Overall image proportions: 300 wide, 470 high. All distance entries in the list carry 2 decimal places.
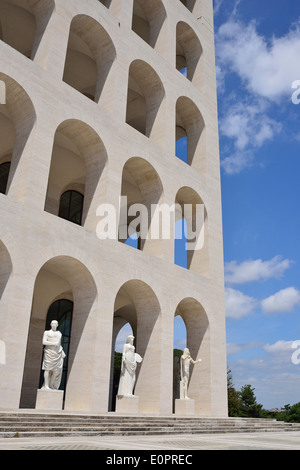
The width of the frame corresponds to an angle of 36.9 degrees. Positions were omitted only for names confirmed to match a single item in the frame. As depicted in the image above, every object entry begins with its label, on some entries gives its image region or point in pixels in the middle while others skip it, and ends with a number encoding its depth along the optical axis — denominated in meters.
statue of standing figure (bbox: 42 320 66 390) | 13.18
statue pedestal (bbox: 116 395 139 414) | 15.03
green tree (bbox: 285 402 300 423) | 54.58
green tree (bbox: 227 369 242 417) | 48.34
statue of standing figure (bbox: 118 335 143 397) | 15.46
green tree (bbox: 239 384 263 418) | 54.30
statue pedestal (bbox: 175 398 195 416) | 18.20
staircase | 8.84
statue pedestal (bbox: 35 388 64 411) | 12.55
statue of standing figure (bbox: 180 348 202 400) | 18.66
